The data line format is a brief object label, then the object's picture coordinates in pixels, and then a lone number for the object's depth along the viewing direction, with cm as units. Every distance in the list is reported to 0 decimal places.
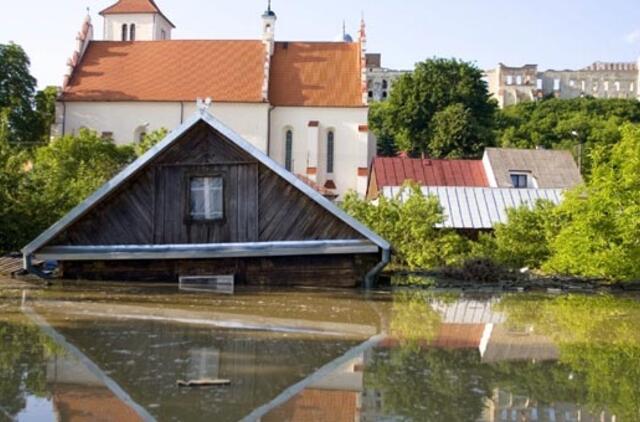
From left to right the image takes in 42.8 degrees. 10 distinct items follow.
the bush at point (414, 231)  2841
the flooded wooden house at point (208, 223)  1952
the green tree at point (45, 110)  5862
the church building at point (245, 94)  5181
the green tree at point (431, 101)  6988
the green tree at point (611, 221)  2348
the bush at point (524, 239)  2823
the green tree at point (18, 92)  5612
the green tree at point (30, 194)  2419
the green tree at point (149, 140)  4133
